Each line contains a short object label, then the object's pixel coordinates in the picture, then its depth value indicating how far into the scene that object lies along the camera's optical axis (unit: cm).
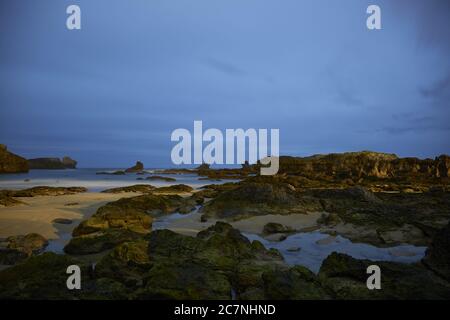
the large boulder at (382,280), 473
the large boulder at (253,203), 1241
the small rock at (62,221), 1130
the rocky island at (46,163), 11789
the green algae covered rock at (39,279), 455
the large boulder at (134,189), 2503
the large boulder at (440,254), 593
